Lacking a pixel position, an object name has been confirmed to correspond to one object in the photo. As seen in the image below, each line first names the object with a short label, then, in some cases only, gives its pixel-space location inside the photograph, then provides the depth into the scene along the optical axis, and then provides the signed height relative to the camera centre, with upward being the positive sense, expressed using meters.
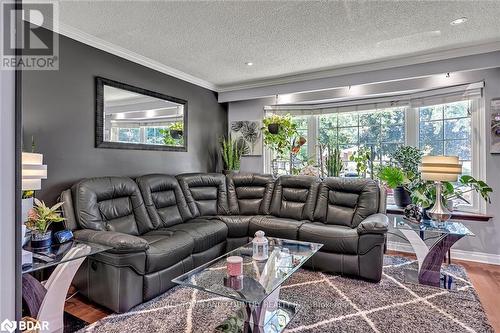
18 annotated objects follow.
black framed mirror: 3.18 +0.61
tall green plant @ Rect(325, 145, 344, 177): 4.35 +0.03
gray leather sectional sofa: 2.32 -0.65
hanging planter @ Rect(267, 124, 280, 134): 4.58 +0.62
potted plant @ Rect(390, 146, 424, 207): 3.76 +0.00
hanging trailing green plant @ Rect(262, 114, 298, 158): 4.58 +0.54
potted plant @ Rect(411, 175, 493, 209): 3.13 -0.29
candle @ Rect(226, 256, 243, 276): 1.99 -0.72
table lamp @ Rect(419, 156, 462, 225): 2.80 -0.07
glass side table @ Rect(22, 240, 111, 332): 1.84 -0.82
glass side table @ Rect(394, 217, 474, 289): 2.81 -0.85
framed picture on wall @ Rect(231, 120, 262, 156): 4.94 +0.55
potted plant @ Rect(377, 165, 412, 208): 3.53 -0.20
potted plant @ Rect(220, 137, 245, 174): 4.79 +0.20
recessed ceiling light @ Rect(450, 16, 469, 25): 2.54 +1.35
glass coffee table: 1.83 -0.81
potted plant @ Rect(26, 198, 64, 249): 2.02 -0.42
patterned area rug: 2.09 -1.19
